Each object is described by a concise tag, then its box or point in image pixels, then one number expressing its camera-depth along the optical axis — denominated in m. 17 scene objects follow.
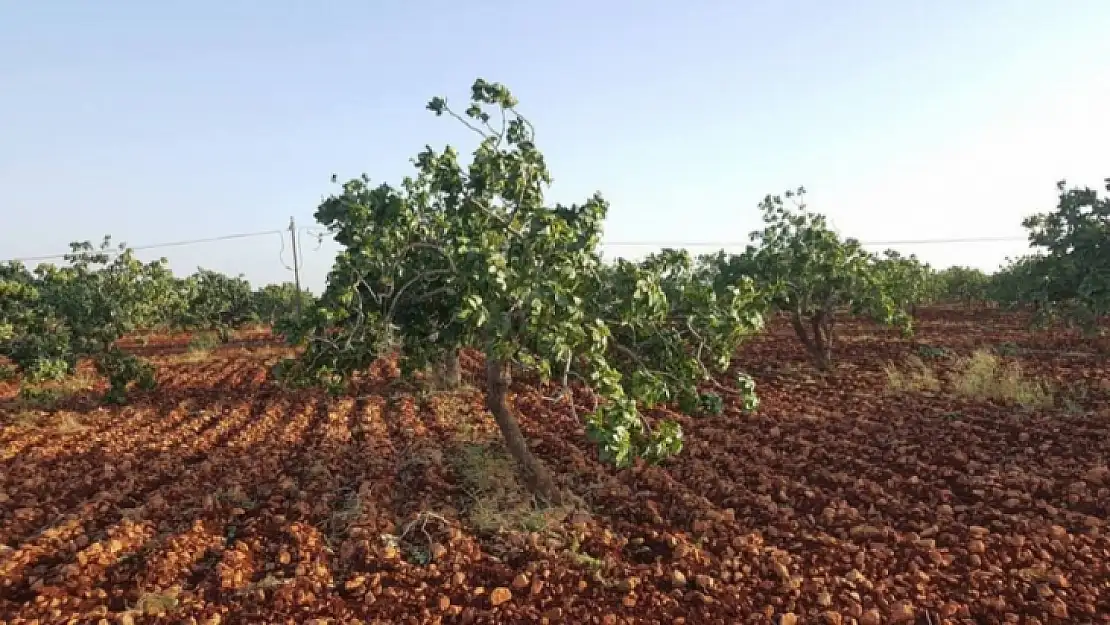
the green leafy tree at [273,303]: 35.66
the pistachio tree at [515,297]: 4.81
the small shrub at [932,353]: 15.36
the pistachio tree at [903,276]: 14.20
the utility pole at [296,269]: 27.18
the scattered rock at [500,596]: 4.73
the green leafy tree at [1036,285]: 11.34
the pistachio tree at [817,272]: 13.13
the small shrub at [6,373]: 11.30
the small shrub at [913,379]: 11.49
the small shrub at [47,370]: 10.94
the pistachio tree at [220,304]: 25.41
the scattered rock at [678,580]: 4.95
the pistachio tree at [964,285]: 29.56
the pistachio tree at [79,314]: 11.30
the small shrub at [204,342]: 23.42
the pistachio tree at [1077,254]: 10.37
